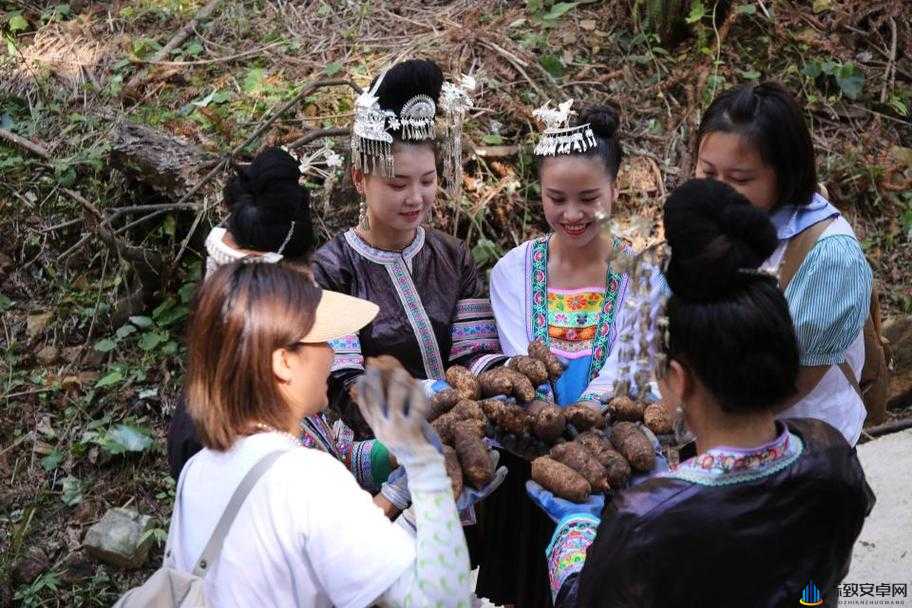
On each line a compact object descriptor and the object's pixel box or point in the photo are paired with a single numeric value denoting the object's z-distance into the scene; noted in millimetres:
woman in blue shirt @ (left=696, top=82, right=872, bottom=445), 2291
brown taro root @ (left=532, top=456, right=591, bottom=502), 2242
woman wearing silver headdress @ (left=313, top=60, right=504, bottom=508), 2879
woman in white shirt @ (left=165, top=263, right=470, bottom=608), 1648
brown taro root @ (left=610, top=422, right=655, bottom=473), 2375
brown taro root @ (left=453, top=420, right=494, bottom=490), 2297
